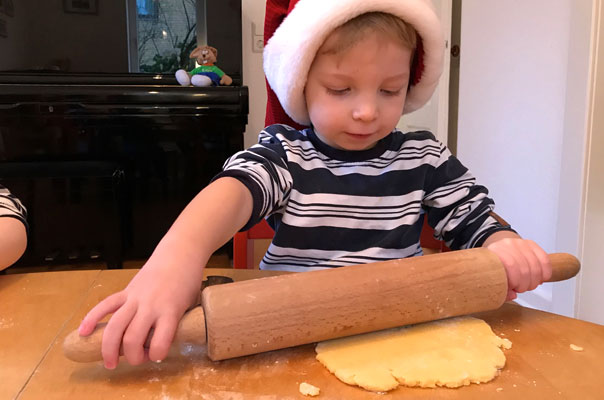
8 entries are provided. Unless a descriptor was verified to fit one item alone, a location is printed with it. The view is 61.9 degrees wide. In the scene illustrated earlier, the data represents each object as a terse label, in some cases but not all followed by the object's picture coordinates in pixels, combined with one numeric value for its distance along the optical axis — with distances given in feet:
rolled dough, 1.52
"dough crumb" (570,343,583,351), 1.73
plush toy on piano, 8.47
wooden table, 1.46
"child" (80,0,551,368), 2.29
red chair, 3.39
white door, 8.99
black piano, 7.43
